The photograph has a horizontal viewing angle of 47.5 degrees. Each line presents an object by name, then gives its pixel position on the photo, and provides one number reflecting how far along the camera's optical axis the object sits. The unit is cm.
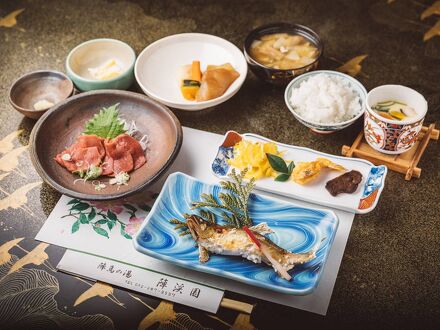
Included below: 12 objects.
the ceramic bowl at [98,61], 200
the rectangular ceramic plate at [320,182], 160
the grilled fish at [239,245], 141
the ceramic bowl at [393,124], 165
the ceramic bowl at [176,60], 201
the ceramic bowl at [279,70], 196
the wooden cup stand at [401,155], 174
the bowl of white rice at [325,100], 181
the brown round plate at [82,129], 161
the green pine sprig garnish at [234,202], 153
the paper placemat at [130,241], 144
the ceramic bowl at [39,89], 199
